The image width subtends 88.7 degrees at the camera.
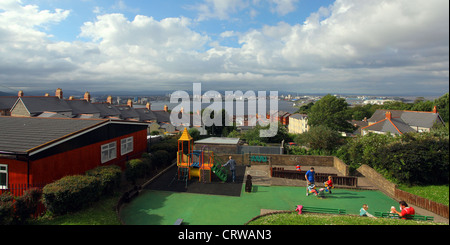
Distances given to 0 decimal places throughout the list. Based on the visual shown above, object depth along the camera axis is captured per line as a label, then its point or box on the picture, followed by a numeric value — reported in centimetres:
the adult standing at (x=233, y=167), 1573
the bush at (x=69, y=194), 927
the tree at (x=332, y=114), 4566
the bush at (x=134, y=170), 1428
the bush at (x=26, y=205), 877
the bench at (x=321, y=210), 1036
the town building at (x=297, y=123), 7556
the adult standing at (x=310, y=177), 1338
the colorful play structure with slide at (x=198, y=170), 1574
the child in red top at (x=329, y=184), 1364
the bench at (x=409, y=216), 915
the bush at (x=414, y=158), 1104
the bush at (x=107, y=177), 1151
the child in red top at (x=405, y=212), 915
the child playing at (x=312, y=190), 1340
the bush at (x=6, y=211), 798
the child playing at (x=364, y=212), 999
